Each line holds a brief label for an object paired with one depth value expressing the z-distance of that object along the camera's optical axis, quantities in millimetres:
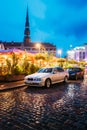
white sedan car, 7597
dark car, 11652
